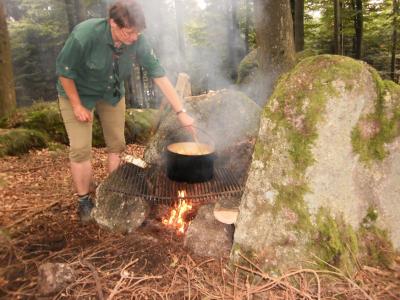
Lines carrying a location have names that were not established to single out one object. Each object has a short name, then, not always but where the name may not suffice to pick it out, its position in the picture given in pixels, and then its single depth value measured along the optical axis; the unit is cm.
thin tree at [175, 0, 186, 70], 1731
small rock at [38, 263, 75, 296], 247
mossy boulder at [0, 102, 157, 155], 660
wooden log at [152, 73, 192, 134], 535
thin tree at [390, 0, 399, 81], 1305
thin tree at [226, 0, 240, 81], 2002
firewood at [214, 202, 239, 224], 306
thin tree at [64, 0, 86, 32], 888
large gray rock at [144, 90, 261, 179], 429
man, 298
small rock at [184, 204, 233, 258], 298
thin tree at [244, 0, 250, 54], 1862
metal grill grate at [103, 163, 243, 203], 328
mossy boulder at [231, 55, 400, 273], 254
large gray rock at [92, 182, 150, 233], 345
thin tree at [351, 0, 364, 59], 1489
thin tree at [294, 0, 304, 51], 1195
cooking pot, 332
